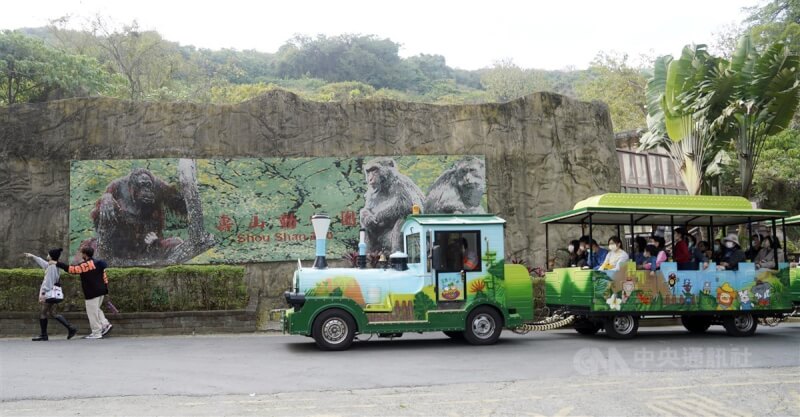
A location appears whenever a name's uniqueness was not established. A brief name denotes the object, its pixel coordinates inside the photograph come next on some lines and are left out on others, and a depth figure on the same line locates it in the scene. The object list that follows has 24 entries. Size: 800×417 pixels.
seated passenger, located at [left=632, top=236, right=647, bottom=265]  12.88
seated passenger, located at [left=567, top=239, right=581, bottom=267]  13.52
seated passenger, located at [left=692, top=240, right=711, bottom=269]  12.92
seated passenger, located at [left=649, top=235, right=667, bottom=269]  12.77
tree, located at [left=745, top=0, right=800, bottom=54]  26.70
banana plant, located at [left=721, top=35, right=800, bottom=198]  16.27
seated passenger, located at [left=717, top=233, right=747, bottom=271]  13.02
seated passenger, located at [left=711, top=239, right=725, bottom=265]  13.48
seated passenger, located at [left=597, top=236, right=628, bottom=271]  12.38
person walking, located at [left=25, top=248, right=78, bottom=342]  12.89
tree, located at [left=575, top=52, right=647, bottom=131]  39.00
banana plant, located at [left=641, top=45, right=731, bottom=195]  17.23
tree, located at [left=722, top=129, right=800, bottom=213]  24.31
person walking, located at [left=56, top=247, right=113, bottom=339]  13.05
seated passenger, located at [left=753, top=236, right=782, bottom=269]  13.59
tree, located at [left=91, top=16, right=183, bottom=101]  39.38
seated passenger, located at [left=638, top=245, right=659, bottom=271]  12.59
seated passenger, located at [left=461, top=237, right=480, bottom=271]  11.60
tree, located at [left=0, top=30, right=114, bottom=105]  29.86
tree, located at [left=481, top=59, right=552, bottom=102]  60.91
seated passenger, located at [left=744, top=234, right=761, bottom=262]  13.70
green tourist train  11.09
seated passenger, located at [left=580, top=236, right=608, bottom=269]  12.74
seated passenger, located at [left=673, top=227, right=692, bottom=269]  12.95
